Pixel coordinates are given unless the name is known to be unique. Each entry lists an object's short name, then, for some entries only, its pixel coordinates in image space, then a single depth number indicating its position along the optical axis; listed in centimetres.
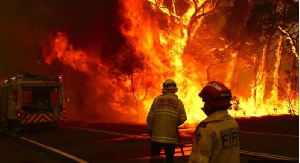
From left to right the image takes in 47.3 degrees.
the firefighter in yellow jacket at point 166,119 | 547
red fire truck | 1623
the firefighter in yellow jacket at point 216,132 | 259
